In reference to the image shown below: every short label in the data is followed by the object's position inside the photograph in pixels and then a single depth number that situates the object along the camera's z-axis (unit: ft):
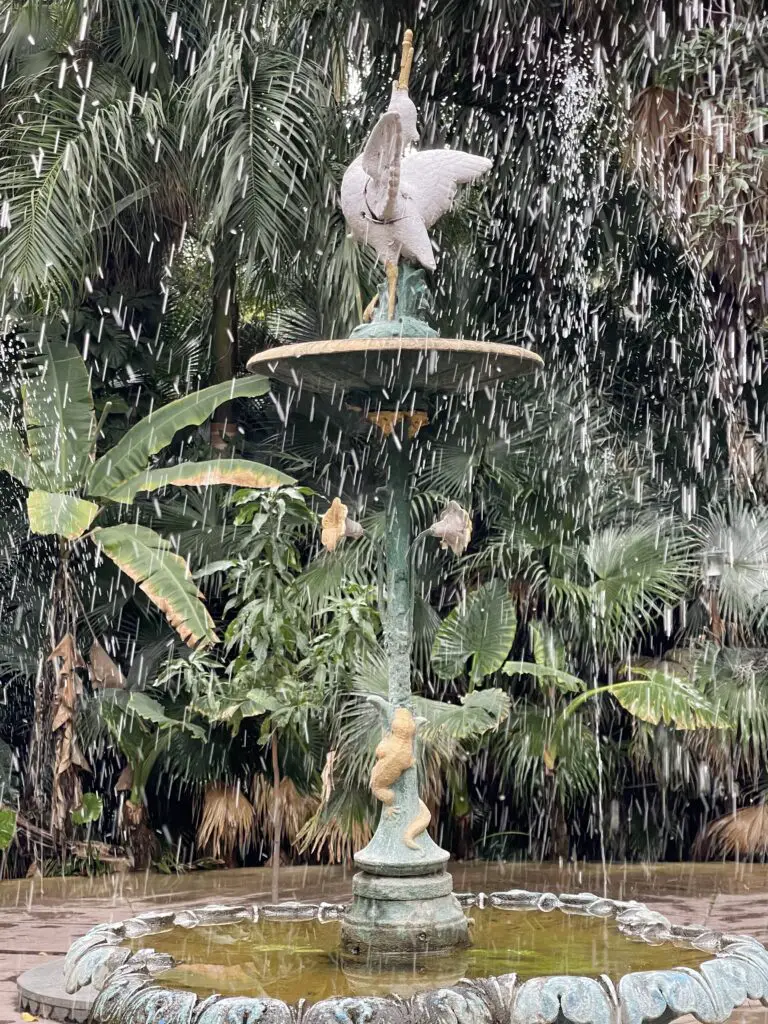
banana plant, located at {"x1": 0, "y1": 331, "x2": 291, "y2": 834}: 32.27
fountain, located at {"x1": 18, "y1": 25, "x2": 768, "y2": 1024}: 14.51
